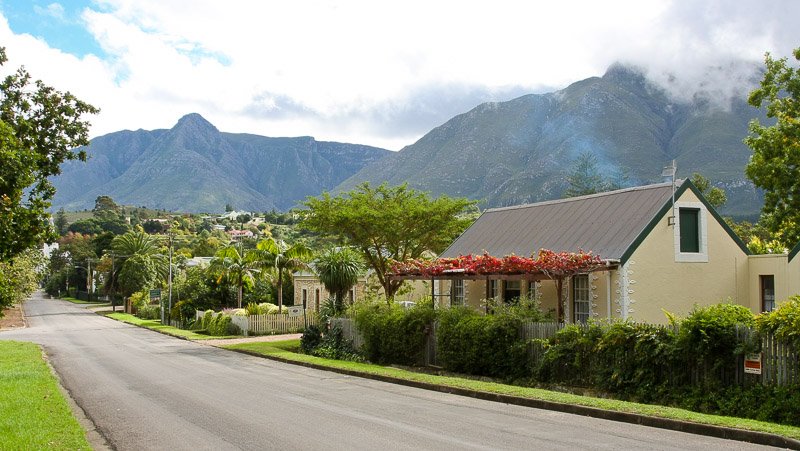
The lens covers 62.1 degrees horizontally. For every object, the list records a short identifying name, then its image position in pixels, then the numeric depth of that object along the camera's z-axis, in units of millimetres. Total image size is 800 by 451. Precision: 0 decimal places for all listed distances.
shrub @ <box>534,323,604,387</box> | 15219
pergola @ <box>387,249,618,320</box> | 19188
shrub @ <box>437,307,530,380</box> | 17172
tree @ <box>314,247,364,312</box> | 29641
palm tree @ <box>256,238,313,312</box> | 35875
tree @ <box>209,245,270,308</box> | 40553
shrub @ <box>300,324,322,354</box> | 27062
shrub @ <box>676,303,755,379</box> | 12641
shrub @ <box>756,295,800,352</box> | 11289
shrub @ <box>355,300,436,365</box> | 21031
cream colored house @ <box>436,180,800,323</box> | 19938
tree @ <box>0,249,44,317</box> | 48556
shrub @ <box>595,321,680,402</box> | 13617
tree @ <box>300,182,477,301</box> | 30969
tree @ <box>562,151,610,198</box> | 90375
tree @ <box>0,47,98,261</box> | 11969
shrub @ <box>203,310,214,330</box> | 41094
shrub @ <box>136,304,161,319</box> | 59531
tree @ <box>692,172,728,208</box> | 50875
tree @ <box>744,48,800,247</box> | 27172
